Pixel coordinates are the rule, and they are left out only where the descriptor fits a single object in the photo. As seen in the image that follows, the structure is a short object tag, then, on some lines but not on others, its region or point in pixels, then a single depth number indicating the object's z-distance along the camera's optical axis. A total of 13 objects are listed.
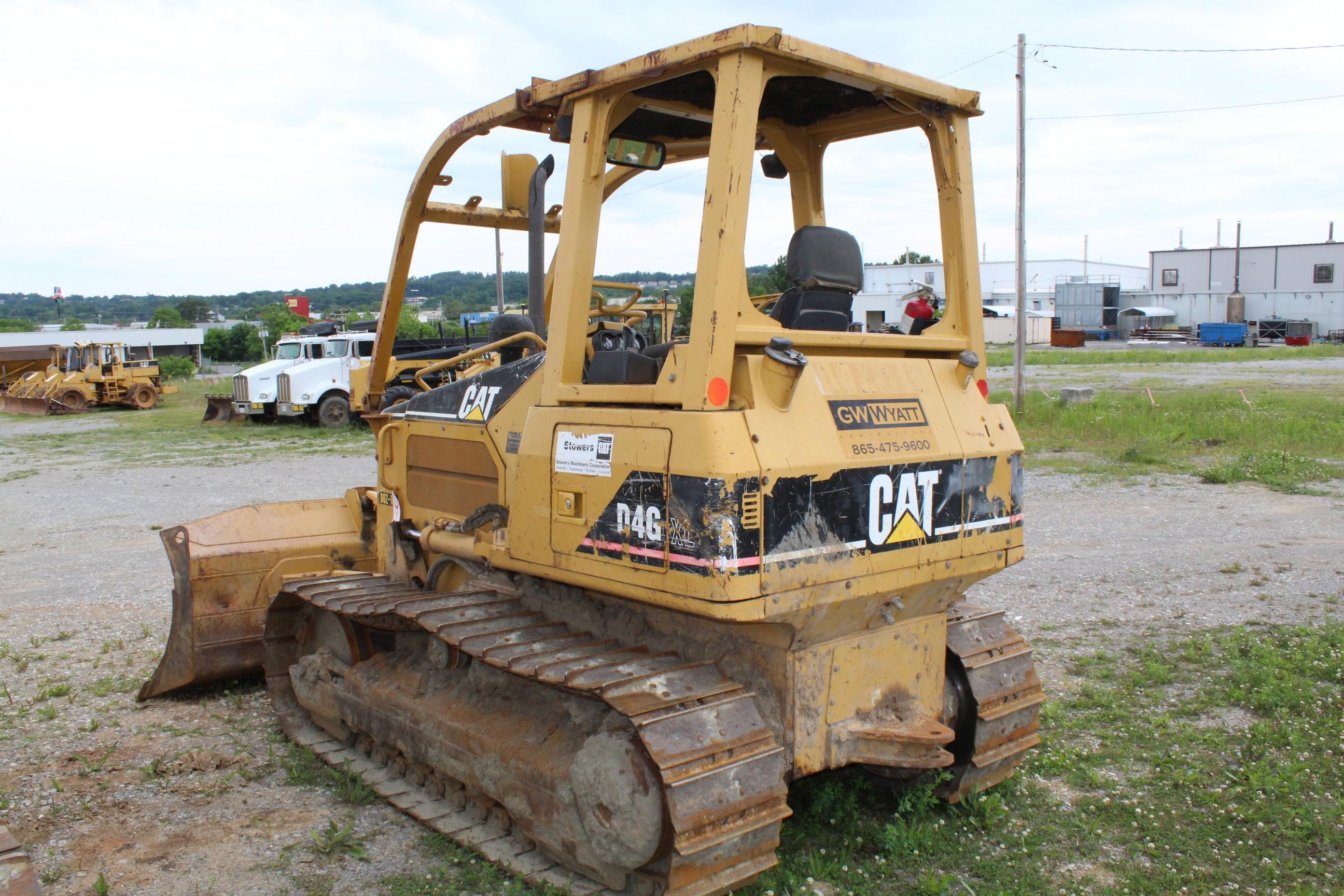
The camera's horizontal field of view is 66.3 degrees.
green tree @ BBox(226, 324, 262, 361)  71.88
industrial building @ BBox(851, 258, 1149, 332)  60.72
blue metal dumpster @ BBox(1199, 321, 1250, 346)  52.97
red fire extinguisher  4.54
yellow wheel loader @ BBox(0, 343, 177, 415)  31.25
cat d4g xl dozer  3.41
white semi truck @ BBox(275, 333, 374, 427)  24.14
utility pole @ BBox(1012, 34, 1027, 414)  18.72
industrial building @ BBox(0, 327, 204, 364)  67.44
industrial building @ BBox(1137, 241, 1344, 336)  59.59
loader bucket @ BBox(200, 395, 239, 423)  26.11
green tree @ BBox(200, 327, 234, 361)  74.50
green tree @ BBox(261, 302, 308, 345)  66.38
